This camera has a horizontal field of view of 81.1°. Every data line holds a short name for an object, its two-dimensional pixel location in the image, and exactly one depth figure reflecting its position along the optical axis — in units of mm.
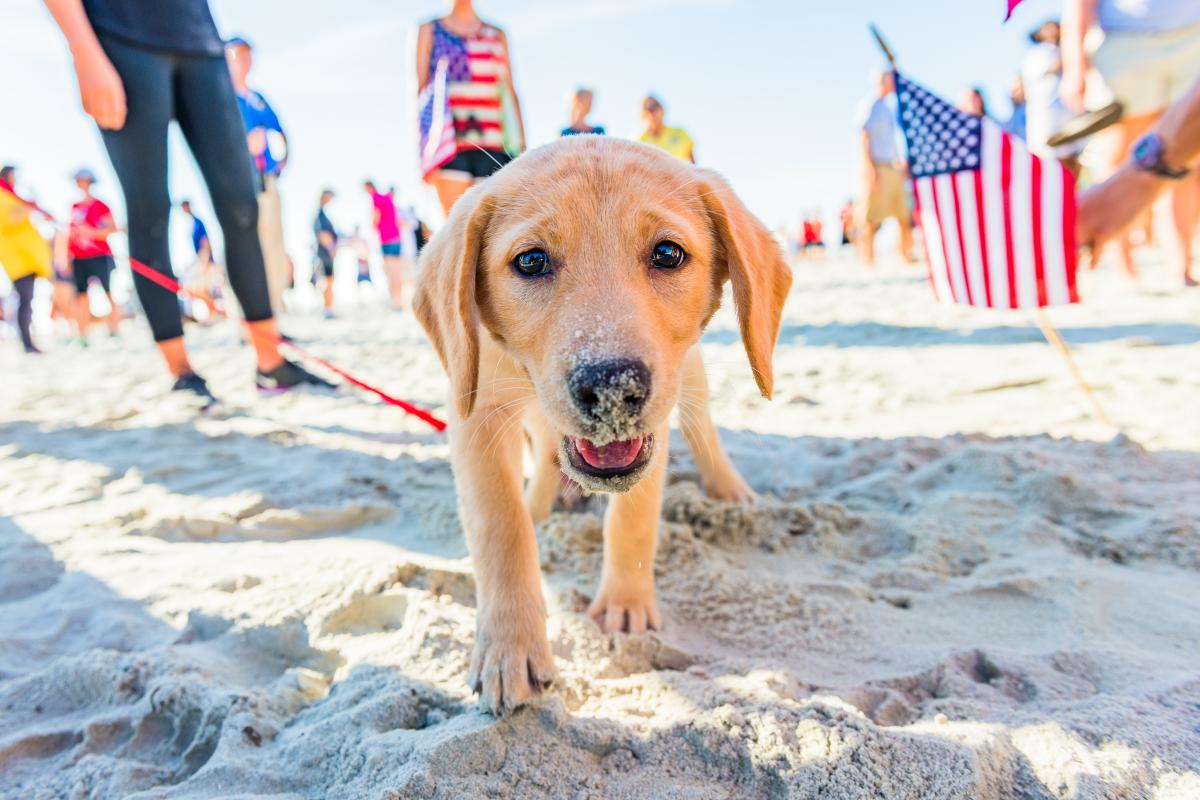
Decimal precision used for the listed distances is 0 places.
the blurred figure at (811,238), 33750
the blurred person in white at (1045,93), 6395
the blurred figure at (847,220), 30031
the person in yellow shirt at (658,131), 6770
